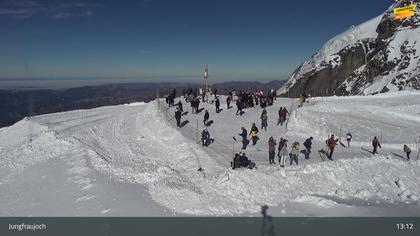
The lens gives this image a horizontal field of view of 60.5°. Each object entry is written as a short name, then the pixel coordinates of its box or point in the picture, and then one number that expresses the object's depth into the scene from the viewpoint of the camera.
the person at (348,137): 24.16
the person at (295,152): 18.69
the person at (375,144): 22.02
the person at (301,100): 31.56
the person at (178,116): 25.86
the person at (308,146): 20.40
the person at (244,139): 21.97
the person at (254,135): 23.17
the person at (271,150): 18.66
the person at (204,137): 22.39
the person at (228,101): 30.98
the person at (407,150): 21.50
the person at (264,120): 26.02
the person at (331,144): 20.12
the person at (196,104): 29.19
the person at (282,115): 26.95
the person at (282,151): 18.53
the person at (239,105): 28.92
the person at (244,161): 17.55
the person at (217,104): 29.62
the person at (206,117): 26.44
